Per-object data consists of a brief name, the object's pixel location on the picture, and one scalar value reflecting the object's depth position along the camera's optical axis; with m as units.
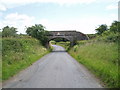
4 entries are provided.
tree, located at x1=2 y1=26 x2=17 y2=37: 17.99
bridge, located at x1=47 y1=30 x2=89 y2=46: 28.02
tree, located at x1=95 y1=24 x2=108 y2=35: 31.04
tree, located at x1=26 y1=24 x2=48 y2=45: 24.39
